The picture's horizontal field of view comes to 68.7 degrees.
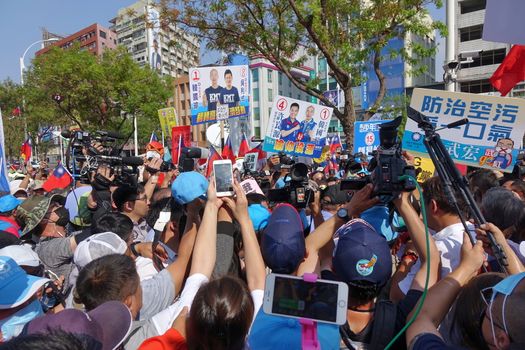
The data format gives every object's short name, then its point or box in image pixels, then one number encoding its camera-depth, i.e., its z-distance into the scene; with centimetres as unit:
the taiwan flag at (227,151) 738
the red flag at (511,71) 472
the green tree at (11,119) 2520
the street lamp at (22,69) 2141
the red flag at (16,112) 2260
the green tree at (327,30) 864
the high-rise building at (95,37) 7274
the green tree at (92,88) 1705
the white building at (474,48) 2928
